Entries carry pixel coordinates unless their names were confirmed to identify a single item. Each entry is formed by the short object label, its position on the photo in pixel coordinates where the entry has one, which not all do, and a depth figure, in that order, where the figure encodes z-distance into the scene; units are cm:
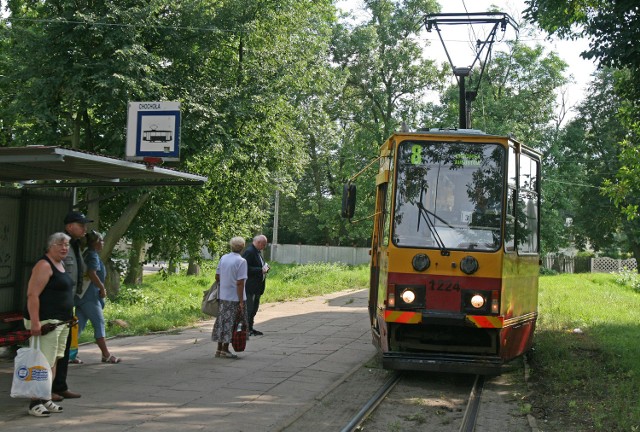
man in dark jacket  1391
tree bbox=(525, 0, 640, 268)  1209
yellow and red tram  998
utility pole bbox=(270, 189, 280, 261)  5393
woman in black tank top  734
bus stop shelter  944
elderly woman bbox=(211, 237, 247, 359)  1118
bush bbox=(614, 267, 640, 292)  3834
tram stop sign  970
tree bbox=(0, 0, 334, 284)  1983
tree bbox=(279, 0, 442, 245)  4784
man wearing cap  812
